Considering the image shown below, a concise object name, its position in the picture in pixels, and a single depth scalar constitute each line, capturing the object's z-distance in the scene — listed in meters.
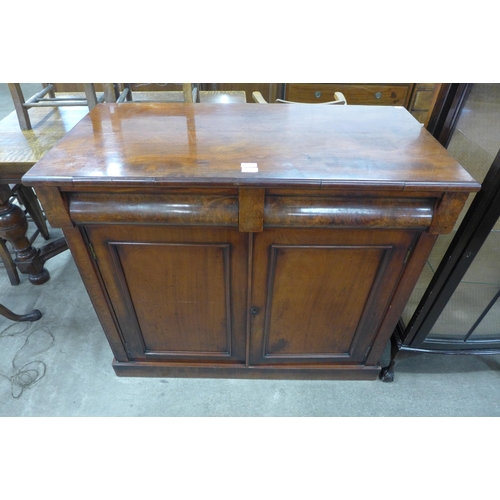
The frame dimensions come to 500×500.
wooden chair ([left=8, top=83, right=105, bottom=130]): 1.50
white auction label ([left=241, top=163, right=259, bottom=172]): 0.89
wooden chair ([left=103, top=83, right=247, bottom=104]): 1.78
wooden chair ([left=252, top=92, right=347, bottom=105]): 1.94
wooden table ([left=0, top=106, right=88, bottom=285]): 1.42
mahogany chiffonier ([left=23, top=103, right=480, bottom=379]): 0.89
